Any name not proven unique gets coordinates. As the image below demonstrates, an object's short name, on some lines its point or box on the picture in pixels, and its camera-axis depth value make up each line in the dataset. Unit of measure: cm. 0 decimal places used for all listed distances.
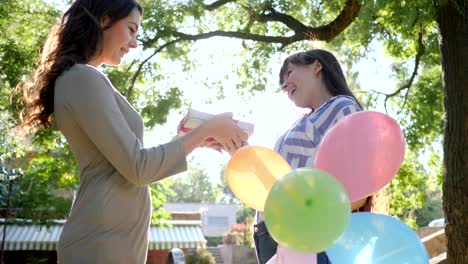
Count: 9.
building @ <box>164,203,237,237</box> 4469
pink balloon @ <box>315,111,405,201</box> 162
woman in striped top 186
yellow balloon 173
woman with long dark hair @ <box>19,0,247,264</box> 143
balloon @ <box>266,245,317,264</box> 162
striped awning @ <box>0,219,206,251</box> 1250
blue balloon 157
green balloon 140
